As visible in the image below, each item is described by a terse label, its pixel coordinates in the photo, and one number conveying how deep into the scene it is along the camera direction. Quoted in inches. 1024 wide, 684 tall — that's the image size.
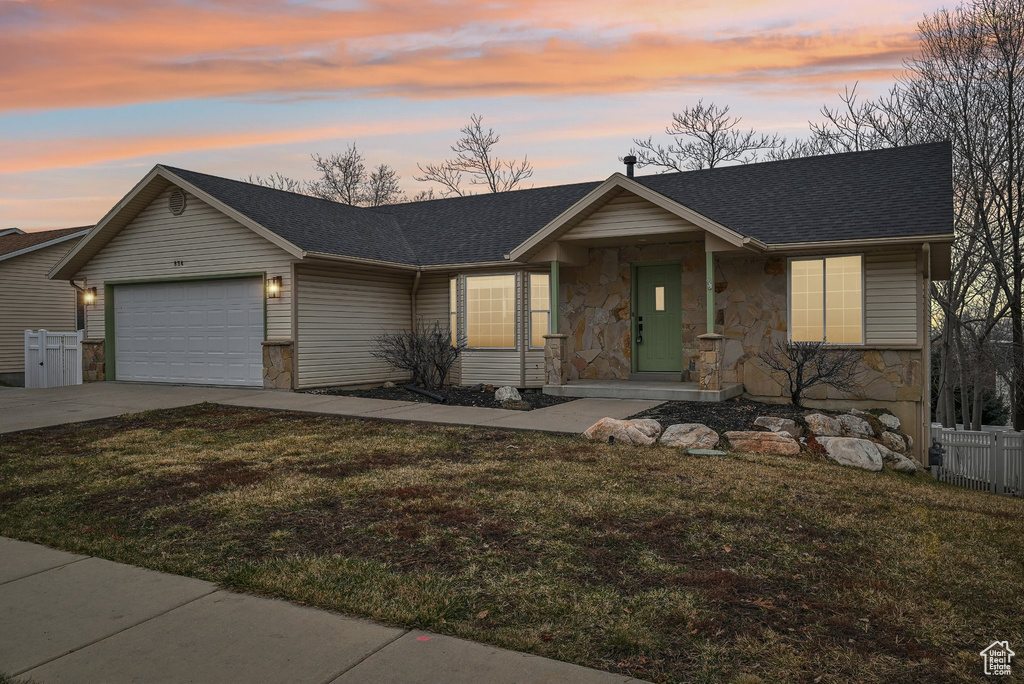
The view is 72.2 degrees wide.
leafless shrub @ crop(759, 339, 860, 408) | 458.6
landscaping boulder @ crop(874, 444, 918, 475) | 359.6
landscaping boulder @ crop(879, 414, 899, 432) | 462.0
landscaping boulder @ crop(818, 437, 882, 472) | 336.2
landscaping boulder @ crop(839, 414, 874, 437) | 392.5
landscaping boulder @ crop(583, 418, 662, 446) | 357.1
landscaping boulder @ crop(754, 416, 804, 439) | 374.6
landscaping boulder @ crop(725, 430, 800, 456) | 345.7
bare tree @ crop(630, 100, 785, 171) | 1127.6
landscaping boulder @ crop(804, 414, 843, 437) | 381.1
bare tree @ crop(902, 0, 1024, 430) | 754.8
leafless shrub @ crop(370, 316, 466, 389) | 579.5
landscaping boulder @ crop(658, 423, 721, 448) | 351.6
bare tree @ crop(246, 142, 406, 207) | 1434.5
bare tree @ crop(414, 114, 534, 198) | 1251.2
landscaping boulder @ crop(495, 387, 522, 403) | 505.4
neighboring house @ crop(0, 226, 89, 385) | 900.6
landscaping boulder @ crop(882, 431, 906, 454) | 415.5
